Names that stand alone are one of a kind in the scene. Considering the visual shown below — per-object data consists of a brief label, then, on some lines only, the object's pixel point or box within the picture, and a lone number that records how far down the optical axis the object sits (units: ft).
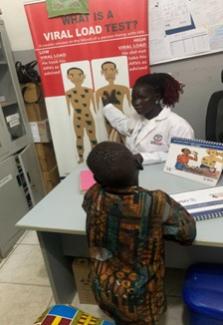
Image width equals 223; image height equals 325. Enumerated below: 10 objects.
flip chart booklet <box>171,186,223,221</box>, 4.08
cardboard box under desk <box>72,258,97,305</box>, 5.83
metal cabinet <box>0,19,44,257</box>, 8.08
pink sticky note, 5.32
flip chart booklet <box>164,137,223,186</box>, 4.91
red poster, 7.27
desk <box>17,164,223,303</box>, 4.27
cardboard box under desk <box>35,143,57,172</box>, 9.54
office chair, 6.68
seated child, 3.16
